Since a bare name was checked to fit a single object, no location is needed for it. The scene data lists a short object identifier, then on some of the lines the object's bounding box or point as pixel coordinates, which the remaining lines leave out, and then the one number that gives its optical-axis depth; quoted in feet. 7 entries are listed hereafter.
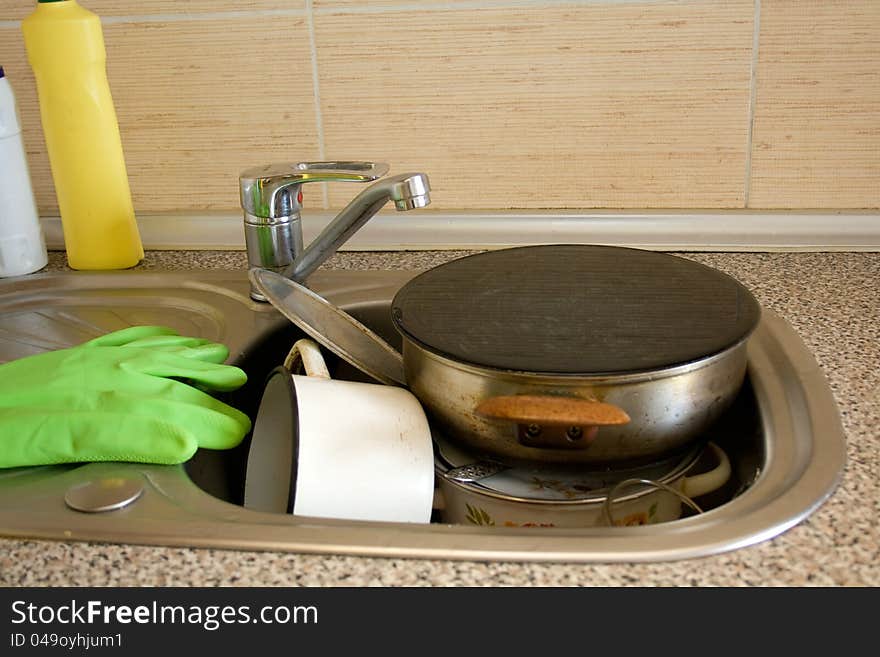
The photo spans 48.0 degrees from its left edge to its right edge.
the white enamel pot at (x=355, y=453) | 2.25
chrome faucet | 2.75
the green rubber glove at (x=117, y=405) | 2.30
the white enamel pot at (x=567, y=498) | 2.37
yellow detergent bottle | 3.32
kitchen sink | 1.93
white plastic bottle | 3.45
